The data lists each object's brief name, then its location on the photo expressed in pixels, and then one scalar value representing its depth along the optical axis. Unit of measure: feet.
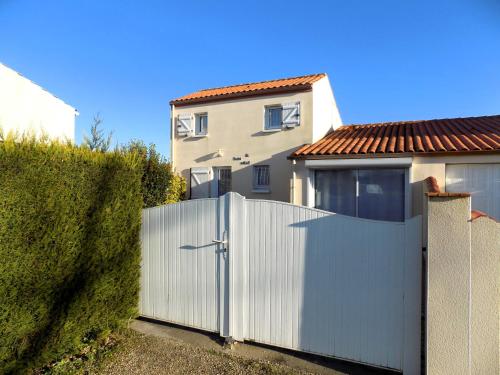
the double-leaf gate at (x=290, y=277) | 10.45
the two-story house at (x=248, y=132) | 34.76
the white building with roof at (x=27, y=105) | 36.60
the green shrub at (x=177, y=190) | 28.54
